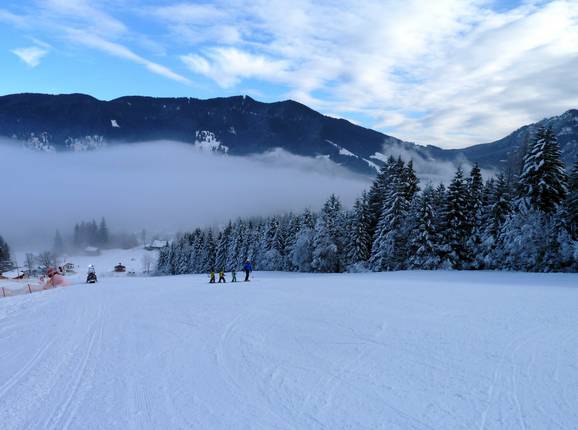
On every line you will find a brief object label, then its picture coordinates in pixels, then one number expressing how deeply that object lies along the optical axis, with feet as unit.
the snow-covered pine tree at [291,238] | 198.65
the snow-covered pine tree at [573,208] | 95.20
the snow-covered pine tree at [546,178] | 103.55
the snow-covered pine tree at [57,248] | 641.04
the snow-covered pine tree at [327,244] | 167.12
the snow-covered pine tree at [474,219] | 123.78
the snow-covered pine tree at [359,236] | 162.91
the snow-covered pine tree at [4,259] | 278.73
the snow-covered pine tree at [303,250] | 179.52
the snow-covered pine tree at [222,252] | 259.99
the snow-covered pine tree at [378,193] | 171.12
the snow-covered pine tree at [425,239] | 127.24
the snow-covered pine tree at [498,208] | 118.42
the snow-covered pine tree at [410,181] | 156.46
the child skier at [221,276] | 96.13
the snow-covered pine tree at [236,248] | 241.76
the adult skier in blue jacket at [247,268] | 100.12
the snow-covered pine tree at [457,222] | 126.72
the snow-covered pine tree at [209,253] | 268.62
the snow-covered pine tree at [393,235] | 141.08
